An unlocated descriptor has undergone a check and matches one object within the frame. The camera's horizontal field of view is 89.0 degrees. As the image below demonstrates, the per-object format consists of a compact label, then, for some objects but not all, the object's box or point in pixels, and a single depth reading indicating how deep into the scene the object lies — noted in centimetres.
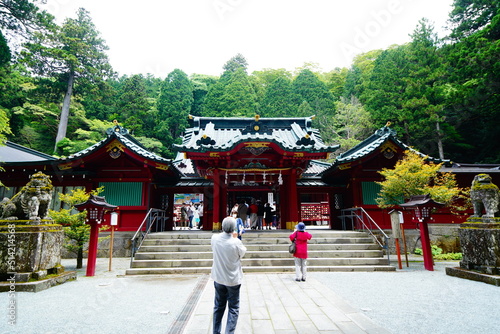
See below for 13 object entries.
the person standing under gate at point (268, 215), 1484
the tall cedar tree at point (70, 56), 2497
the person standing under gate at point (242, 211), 1350
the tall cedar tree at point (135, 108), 2889
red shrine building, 1161
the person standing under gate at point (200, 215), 1783
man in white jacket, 338
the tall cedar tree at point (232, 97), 3366
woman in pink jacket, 693
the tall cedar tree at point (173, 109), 3256
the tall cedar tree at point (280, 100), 3253
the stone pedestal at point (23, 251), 618
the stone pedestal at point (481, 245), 636
